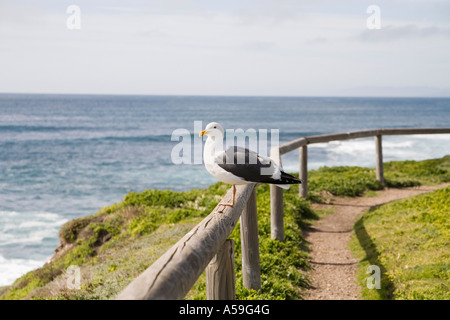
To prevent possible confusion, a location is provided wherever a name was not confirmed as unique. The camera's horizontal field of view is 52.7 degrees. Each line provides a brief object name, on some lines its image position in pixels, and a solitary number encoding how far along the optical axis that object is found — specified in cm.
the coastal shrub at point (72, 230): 1284
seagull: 419
